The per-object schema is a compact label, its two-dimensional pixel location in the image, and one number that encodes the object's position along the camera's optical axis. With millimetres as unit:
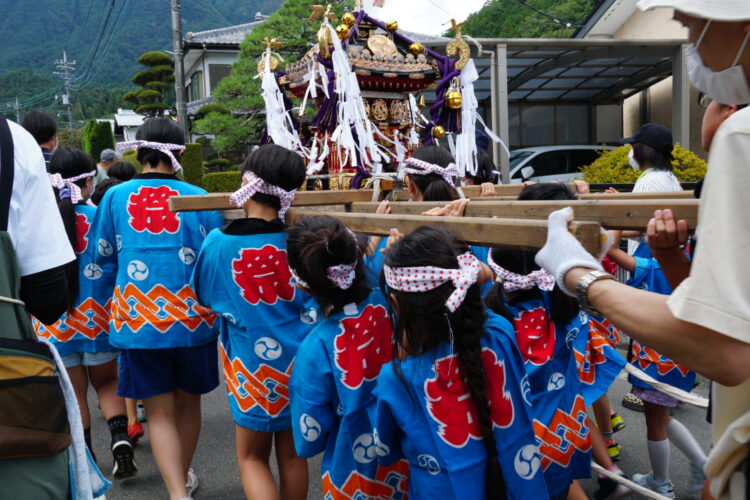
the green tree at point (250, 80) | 15906
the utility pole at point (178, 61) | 14040
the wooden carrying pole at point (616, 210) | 1546
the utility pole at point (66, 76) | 41000
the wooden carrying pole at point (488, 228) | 1354
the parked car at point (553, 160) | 12992
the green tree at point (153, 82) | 23891
